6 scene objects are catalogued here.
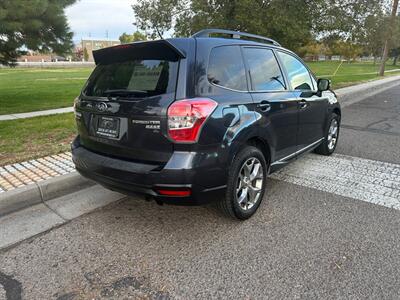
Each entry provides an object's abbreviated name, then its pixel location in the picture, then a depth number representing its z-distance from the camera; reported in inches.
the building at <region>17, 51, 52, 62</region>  3449.3
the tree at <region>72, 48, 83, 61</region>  3973.9
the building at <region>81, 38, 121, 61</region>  4371.3
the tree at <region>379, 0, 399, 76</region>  649.0
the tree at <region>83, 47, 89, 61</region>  3950.1
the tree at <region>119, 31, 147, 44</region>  2961.1
